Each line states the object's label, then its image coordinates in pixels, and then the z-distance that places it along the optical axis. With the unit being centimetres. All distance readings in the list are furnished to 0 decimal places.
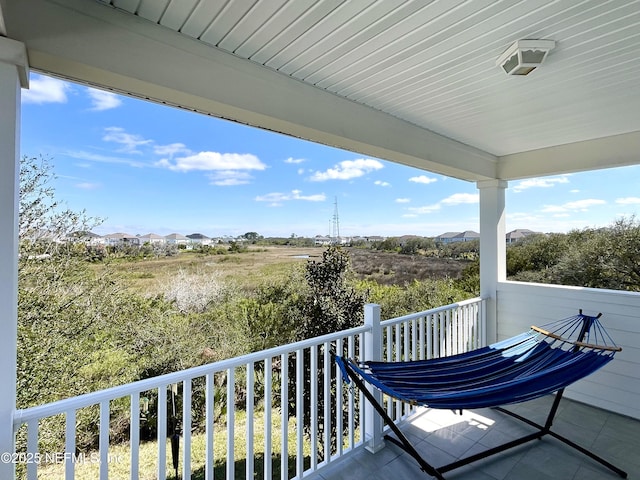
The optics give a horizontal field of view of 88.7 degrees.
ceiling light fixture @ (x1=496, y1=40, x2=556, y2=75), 183
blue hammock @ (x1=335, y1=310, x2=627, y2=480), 208
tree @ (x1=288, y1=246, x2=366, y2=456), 776
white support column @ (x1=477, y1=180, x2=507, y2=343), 425
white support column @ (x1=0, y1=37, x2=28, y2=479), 129
